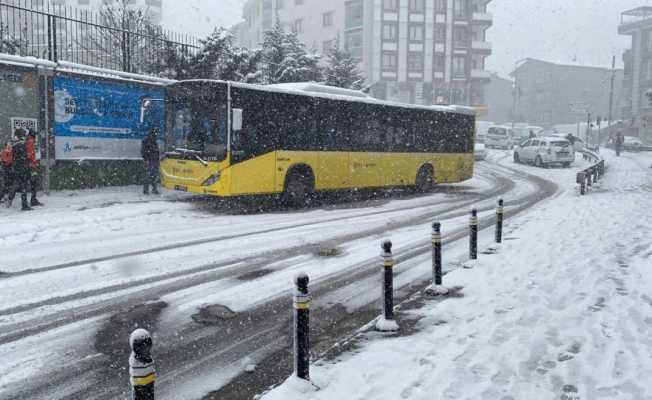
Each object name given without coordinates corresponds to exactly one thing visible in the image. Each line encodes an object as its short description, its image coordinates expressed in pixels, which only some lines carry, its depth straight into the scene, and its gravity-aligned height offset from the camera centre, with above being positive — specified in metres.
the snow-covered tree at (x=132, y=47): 18.25 +2.67
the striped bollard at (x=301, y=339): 4.75 -1.64
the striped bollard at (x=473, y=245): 9.24 -1.70
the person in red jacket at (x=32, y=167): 13.73 -0.89
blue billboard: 15.55 +0.35
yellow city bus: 15.03 -0.19
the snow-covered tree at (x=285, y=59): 28.38 +3.60
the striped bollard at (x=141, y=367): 3.11 -1.23
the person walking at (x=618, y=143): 43.25 -0.17
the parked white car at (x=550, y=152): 34.78 -0.73
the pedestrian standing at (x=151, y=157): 16.53 -0.72
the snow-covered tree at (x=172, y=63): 19.92 +2.34
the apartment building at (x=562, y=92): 98.00 +7.80
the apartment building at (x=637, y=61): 75.94 +10.35
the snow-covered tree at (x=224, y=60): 21.47 +2.67
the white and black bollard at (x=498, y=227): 11.06 -1.66
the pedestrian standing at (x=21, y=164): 13.17 -0.79
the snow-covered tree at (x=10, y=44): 16.06 +2.30
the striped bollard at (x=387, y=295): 6.11 -1.67
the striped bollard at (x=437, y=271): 7.56 -1.74
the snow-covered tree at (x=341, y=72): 34.12 +3.66
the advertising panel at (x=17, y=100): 14.20 +0.68
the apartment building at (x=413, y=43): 68.31 +10.80
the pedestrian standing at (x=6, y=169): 13.56 -0.94
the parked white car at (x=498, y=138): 51.16 +0.02
